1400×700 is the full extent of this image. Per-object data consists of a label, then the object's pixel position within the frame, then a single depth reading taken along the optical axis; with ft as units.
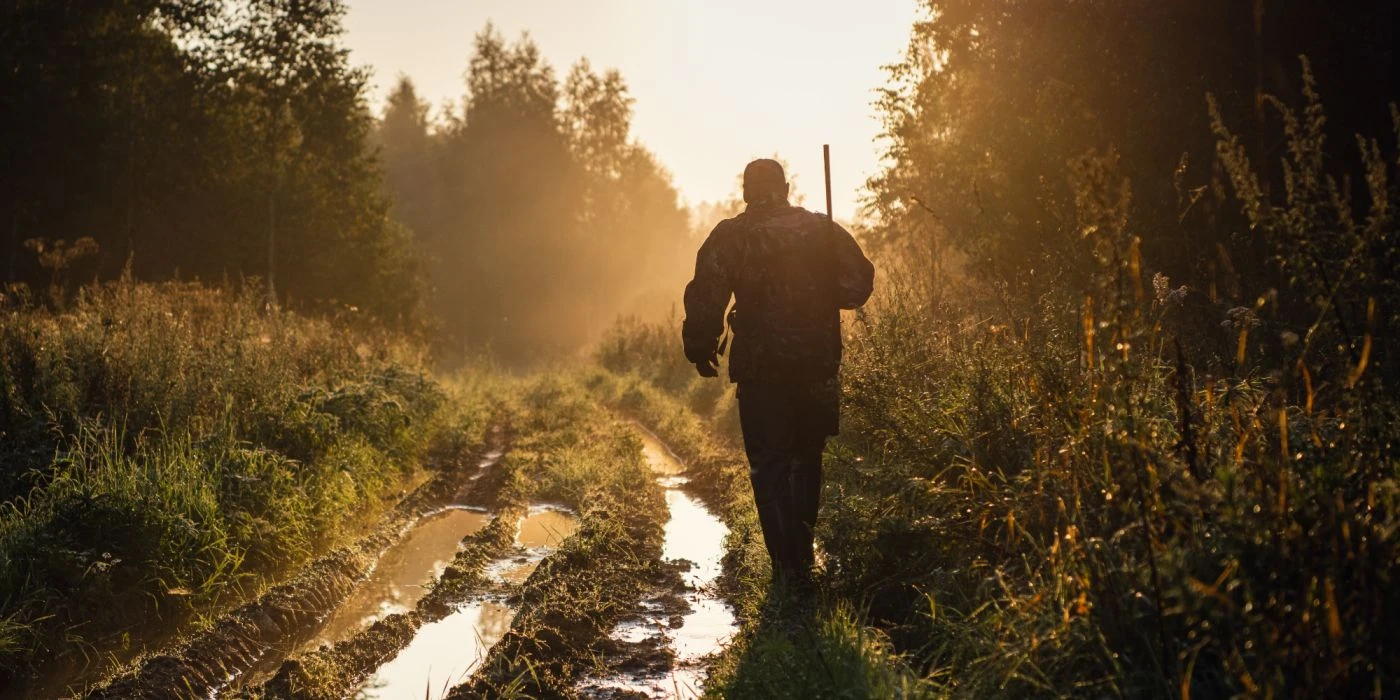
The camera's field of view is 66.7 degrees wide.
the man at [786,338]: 19.03
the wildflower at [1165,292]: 16.84
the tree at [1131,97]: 31.99
